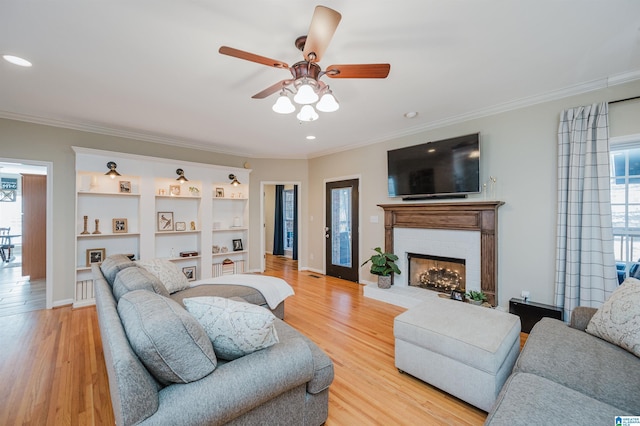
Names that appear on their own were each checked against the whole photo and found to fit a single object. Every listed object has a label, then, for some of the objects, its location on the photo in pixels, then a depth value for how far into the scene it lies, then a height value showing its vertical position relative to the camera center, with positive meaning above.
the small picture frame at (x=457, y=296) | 3.47 -1.07
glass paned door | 5.30 -0.32
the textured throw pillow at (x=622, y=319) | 1.62 -0.68
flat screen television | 3.56 +0.64
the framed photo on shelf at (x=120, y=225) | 4.23 -0.20
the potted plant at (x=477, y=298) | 3.31 -1.04
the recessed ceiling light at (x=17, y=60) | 2.33 +1.34
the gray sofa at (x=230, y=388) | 1.01 -0.77
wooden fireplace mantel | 3.39 -0.12
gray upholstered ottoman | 1.79 -0.97
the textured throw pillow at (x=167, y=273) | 2.79 -0.64
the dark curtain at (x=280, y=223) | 8.24 -0.31
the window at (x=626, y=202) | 2.77 +0.12
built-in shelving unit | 4.00 -0.02
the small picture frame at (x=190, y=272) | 4.89 -1.07
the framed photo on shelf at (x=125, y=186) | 4.27 +0.42
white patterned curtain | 2.69 +0.01
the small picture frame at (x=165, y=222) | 4.69 -0.16
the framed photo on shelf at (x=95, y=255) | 4.01 -0.64
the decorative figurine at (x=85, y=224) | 3.98 -0.18
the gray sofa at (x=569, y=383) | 1.12 -0.84
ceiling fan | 1.54 +1.02
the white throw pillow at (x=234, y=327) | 1.36 -0.58
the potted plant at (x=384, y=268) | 4.24 -0.87
